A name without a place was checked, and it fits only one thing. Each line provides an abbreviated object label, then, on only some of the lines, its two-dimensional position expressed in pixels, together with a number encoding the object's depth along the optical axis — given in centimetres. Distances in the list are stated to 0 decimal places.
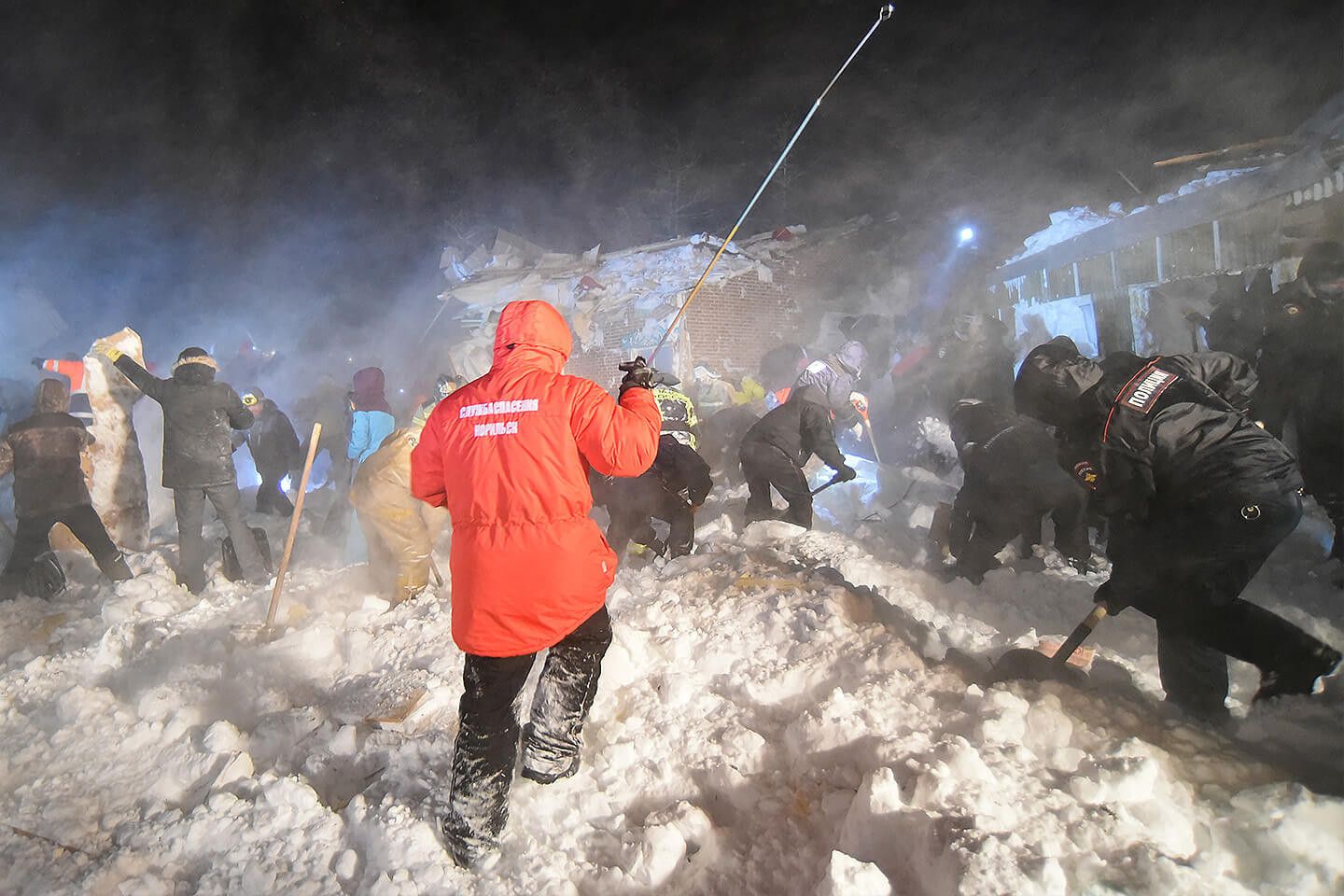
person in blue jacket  587
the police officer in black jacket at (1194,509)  231
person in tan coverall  402
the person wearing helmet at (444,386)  632
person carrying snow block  467
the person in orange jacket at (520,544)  183
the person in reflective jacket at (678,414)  518
